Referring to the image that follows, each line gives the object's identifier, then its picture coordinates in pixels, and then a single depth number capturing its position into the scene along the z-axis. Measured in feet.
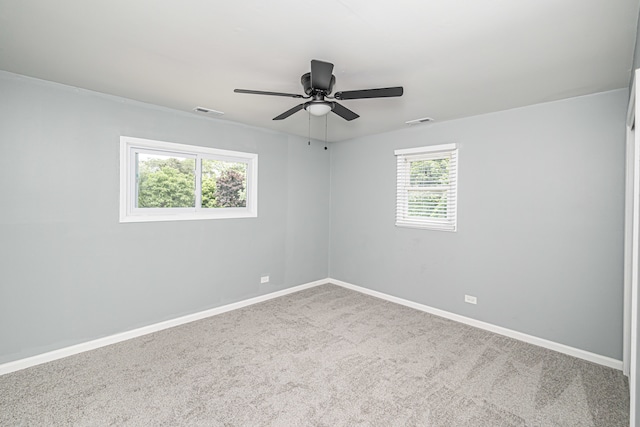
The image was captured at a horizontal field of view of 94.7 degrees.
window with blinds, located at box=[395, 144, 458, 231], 12.05
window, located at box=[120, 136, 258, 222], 10.21
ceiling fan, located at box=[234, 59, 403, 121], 6.08
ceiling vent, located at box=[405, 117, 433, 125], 11.56
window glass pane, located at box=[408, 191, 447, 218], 12.44
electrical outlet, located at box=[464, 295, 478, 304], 11.30
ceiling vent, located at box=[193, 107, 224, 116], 10.71
